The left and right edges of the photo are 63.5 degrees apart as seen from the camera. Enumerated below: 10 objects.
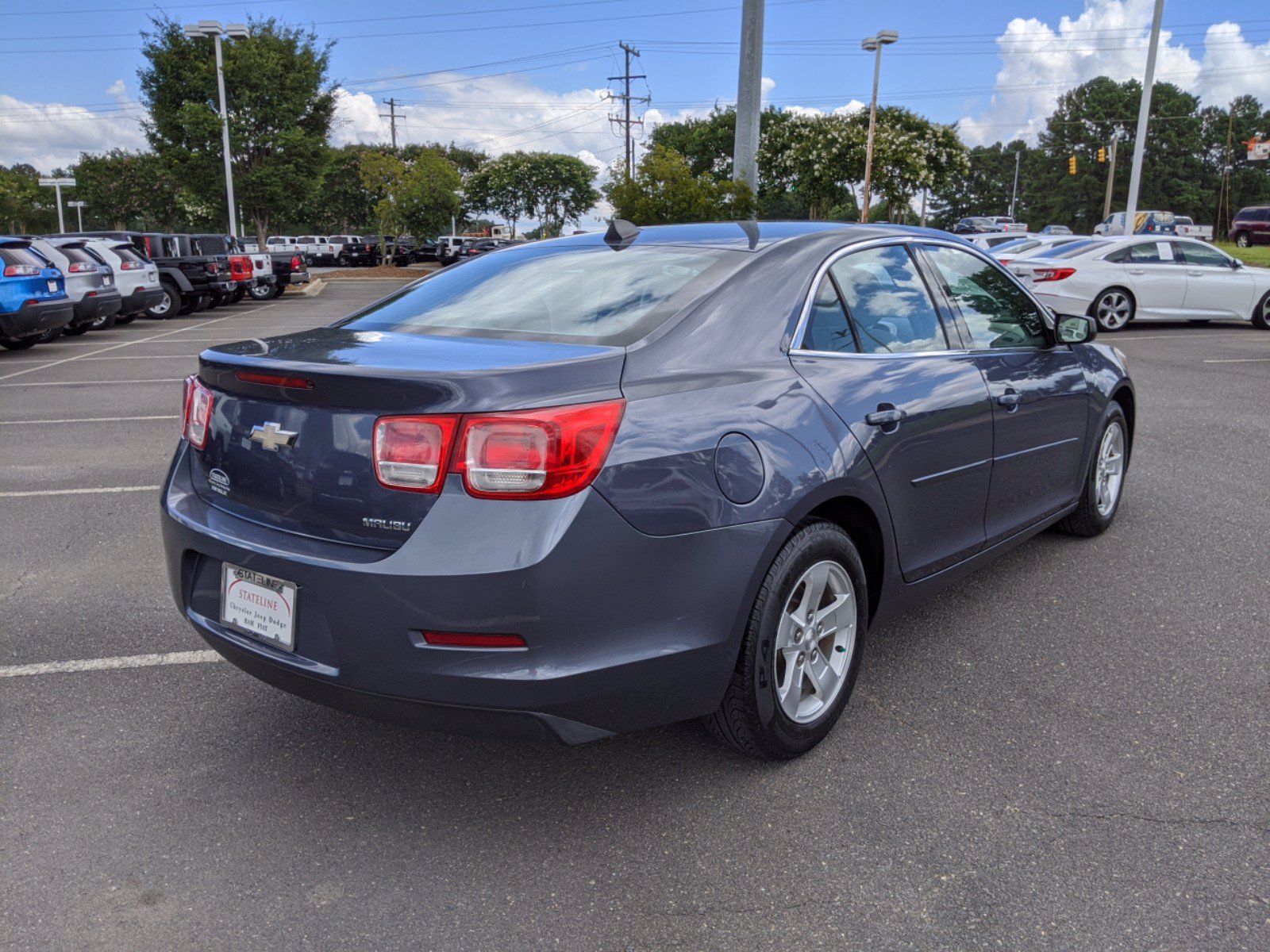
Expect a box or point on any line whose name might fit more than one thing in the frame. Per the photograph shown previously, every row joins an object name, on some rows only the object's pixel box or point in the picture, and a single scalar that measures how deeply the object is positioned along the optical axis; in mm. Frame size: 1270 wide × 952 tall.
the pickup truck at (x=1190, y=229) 51344
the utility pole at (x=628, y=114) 72500
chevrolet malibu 2391
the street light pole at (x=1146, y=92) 23312
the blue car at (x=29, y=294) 13711
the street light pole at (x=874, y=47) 40000
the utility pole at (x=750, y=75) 12734
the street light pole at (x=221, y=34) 30938
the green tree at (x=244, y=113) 35938
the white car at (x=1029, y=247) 16406
